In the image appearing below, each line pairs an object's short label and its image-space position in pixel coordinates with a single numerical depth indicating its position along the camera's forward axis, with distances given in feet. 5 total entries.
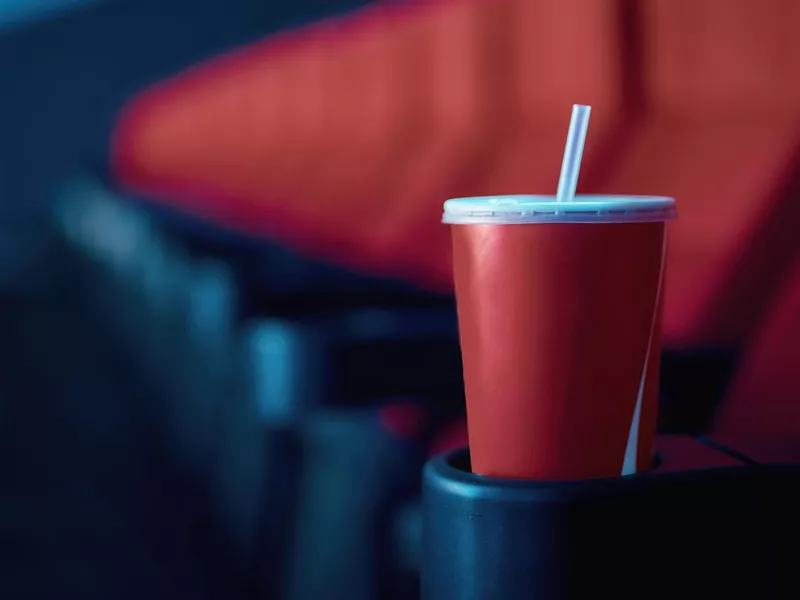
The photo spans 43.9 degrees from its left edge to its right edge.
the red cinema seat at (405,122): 3.83
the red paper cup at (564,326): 1.47
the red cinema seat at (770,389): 1.92
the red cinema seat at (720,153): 2.32
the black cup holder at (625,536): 1.49
